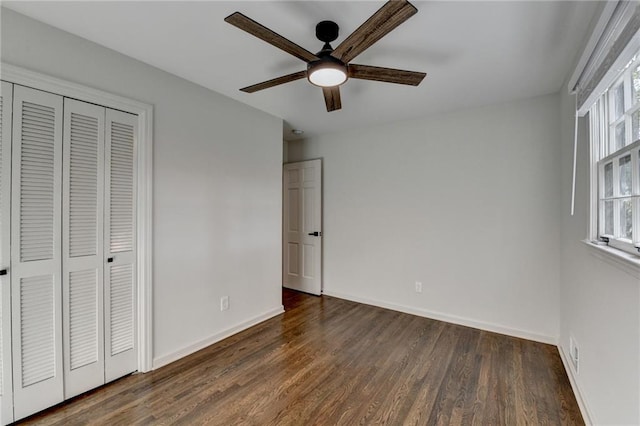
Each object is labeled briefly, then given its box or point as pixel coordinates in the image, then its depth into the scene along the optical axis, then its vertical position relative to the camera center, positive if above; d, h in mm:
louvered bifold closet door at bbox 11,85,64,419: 1714 -247
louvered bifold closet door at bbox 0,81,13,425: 1653 -253
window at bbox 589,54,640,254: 1362 +300
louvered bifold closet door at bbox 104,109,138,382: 2107 -248
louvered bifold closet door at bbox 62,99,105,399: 1912 -241
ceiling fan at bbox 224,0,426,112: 1347 +904
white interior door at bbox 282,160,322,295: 4293 -221
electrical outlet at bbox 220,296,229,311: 2869 -909
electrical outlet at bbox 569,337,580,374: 2004 -993
